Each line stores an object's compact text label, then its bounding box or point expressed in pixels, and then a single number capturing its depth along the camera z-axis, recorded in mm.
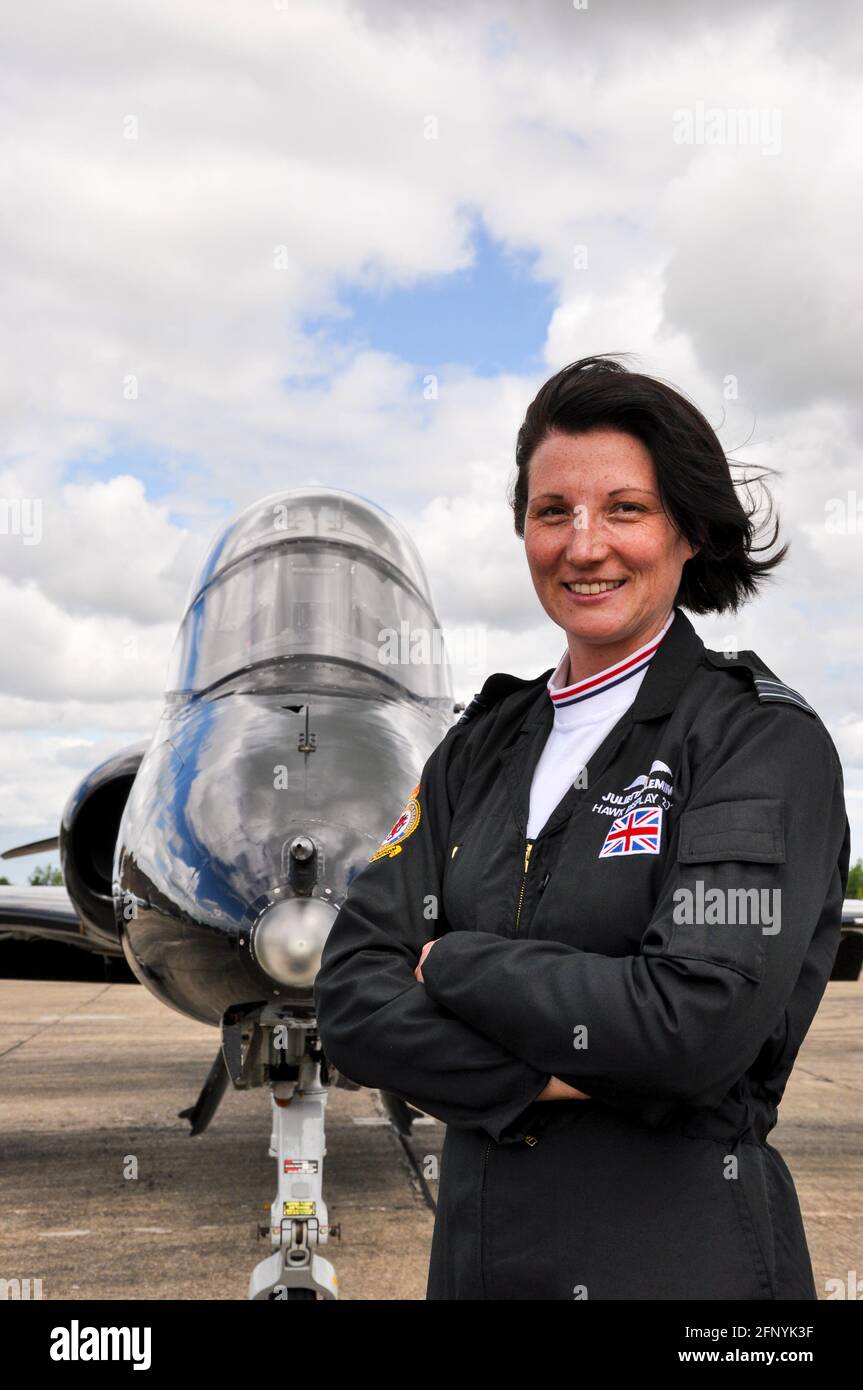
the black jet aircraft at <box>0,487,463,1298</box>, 3791
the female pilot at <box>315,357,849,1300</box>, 1587
